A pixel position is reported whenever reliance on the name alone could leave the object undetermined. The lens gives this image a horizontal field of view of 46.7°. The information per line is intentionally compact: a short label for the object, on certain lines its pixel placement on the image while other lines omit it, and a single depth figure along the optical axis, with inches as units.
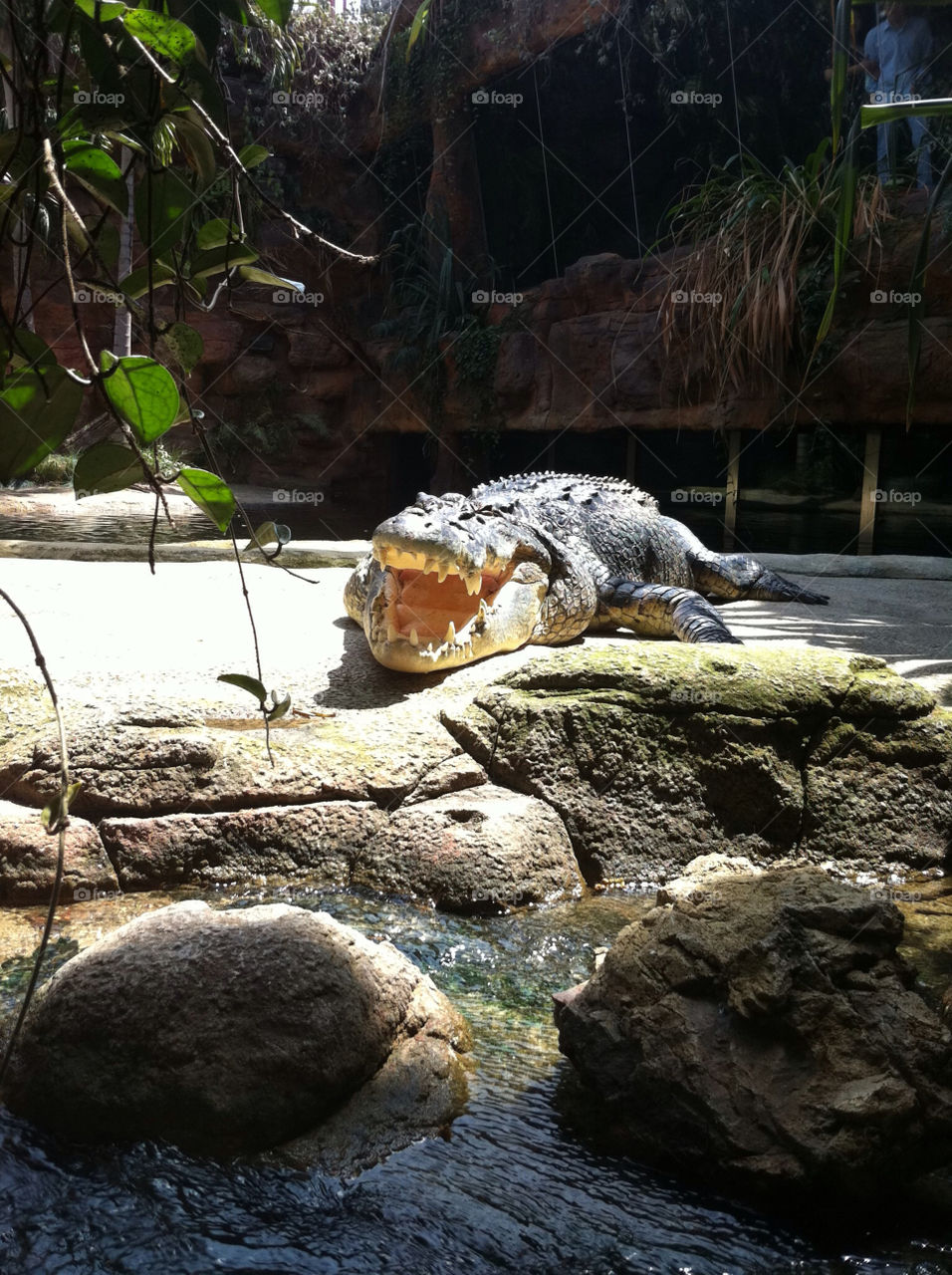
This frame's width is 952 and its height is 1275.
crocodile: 138.1
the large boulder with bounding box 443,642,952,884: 118.0
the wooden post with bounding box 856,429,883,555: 378.6
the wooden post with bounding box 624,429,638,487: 457.9
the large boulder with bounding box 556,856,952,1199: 62.8
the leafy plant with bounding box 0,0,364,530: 30.5
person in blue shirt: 389.7
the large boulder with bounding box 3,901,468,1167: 66.8
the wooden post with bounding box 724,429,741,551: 406.9
